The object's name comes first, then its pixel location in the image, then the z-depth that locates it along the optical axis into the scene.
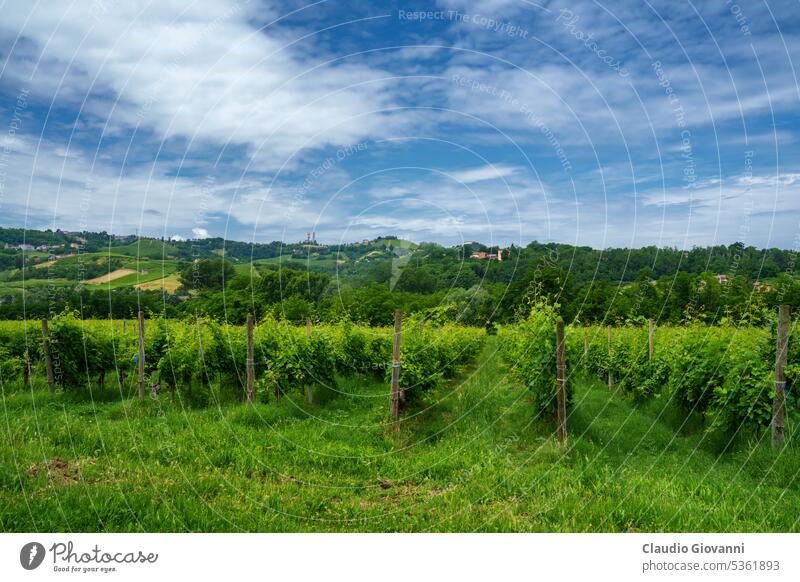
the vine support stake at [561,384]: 10.82
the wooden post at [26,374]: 18.49
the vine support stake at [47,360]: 16.67
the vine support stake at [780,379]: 9.63
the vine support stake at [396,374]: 12.09
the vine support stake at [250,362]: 14.36
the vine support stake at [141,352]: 15.19
